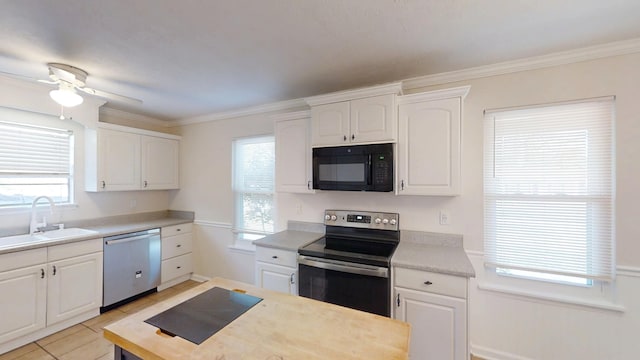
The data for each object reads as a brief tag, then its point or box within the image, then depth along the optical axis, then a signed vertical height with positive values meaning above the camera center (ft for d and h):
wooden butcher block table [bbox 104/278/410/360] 2.96 -1.99
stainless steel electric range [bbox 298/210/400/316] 6.24 -2.14
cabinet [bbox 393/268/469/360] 5.67 -2.99
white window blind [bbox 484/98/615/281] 6.15 -0.21
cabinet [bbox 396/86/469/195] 6.69 +1.03
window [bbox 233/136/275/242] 10.86 -0.23
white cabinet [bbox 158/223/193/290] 11.28 -3.42
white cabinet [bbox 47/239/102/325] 8.01 -3.29
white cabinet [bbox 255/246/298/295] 7.48 -2.68
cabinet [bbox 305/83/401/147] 7.16 +1.89
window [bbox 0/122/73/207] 8.48 +0.56
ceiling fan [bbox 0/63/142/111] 6.76 +2.69
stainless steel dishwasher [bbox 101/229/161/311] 9.36 -3.35
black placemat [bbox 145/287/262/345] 3.41 -1.99
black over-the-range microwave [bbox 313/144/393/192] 7.16 +0.38
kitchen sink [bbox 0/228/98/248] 7.70 -1.87
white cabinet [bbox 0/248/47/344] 7.07 -3.26
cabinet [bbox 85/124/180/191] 10.04 +0.90
